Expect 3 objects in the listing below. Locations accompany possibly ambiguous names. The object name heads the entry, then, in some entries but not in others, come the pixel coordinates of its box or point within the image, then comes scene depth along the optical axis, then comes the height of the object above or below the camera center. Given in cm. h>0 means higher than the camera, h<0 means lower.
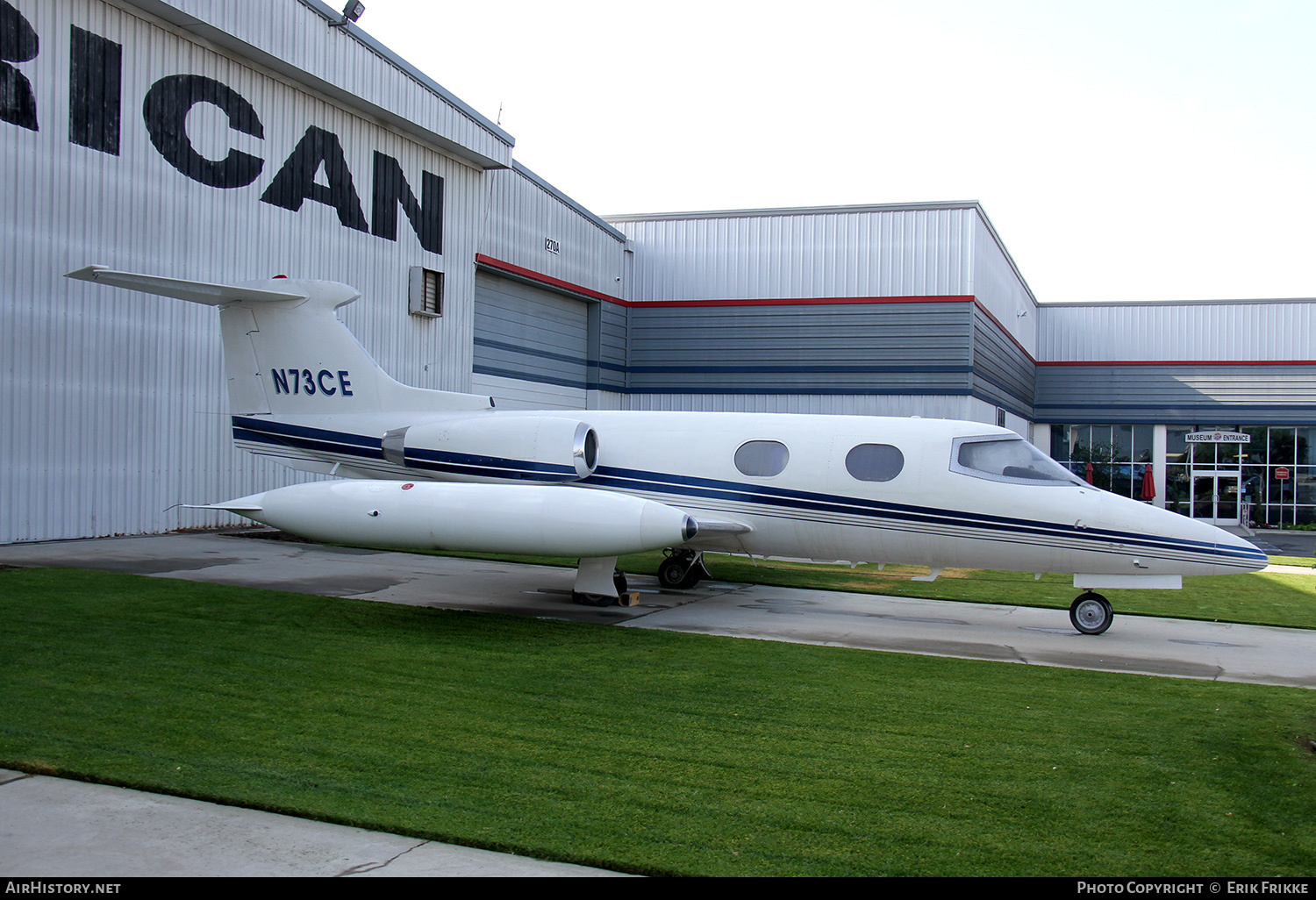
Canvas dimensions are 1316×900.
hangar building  1462 +428
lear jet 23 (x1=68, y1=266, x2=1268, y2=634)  991 -26
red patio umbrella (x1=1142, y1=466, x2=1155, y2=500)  3462 -69
